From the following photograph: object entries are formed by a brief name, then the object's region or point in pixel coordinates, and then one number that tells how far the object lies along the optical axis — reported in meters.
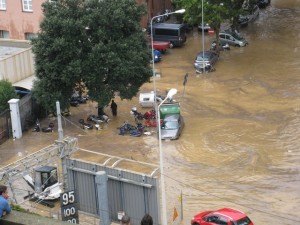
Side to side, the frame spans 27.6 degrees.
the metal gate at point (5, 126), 38.03
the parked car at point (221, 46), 56.88
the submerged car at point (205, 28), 62.22
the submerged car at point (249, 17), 64.31
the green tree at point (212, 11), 52.16
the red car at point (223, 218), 23.18
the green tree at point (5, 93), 38.69
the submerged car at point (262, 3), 71.65
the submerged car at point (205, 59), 50.66
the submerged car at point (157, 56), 53.51
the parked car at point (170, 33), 58.06
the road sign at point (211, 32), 61.42
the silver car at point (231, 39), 57.69
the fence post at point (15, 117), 38.16
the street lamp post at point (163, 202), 23.12
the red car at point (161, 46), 55.81
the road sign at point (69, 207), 20.94
